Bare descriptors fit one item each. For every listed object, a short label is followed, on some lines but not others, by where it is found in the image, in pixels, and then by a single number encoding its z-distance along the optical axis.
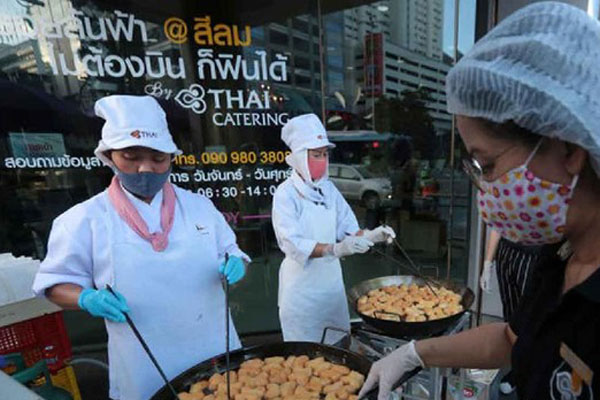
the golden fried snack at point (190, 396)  1.40
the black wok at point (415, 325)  1.73
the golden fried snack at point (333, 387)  1.46
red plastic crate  1.95
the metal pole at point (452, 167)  3.54
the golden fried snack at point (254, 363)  1.62
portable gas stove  1.83
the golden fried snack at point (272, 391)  1.47
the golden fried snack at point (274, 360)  1.66
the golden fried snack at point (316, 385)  1.48
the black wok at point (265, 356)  1.47
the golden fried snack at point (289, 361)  1.64
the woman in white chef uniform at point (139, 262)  1.41
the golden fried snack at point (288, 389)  1.48
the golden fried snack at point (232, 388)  1.47
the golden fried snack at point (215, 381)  1.50
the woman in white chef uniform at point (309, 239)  2.38
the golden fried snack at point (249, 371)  1.58
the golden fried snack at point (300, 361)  1.63
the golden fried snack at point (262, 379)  1.52
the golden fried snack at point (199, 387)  1.47
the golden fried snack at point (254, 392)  1.46
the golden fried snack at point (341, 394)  1.42
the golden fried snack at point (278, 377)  1.55
